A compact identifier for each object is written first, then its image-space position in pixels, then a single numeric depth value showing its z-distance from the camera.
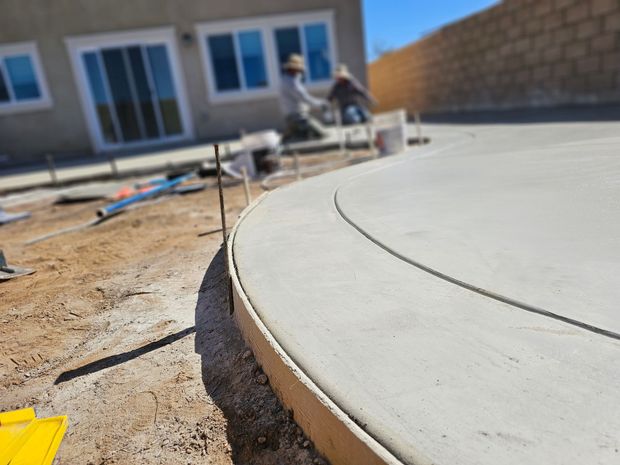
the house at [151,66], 9.72
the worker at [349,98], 9.42
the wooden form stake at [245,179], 3.63
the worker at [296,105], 7.42
